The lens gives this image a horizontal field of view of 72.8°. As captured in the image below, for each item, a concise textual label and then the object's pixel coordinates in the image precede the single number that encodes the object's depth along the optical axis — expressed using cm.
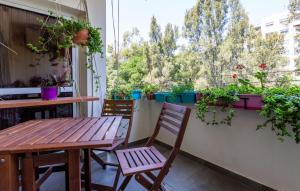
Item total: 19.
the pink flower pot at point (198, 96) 244
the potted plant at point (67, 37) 207
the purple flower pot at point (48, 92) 214
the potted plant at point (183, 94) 262
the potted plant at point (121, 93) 311
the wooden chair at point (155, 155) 152
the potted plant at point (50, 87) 214
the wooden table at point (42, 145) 116
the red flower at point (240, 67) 230
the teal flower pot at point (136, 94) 321
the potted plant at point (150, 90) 330
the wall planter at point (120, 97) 310
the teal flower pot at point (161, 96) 299
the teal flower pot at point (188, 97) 259
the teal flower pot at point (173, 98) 278
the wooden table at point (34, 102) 190
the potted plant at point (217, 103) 210
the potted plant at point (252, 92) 190
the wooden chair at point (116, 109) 246
